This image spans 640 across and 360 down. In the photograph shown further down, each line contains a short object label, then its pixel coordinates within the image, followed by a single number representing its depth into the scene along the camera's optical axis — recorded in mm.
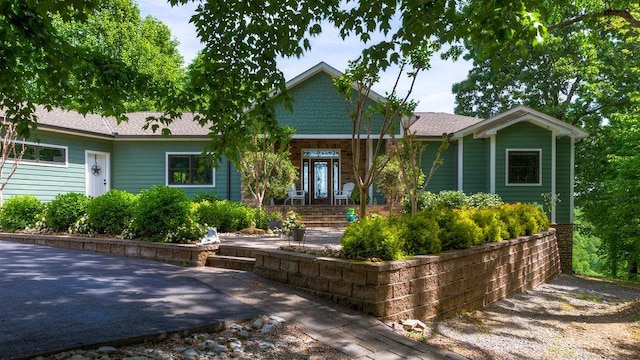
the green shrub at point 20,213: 10203
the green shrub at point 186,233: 7551
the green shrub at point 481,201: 12453
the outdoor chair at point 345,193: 16172
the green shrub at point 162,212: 7750
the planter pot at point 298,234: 7969
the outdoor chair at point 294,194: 15423
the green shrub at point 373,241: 5012
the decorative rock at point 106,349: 3200
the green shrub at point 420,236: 5555
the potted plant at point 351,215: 13546
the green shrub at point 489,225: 7117
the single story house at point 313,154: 13898
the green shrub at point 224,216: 9891
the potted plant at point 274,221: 11195
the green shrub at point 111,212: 8594
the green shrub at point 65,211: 9297
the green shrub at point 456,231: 6164
